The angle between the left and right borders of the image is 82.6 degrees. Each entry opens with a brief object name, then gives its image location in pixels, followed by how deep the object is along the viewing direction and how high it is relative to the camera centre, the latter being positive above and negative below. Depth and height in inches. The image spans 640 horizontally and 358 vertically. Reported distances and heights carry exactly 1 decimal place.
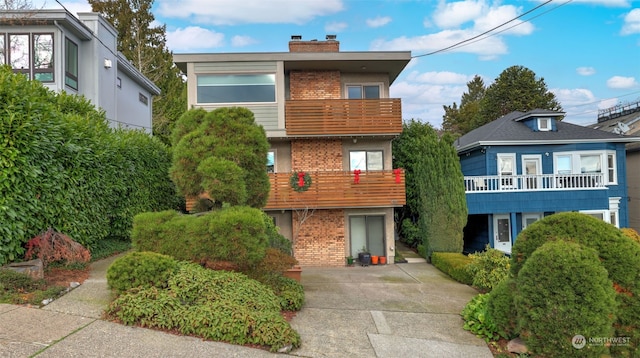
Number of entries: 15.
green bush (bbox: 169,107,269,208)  254.2 +26.8
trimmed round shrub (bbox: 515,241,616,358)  182.1 -61.1
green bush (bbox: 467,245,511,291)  345.4 -82.2
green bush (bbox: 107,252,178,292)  205.8 -44.7
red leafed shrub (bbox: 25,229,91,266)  235.0 -35.3
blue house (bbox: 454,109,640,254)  557.0 +12.5
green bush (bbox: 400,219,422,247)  554.7 -71.7
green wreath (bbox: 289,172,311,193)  461.8 +9.6
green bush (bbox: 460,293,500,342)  223.9 -87.5
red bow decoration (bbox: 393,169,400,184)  472.7 +17.1
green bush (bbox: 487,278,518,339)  214.4 -75.6
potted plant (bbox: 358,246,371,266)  485.1 -93.6
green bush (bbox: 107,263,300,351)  183.9 -63.1
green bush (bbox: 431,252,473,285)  379.3 -89.8
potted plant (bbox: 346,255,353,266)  494.6 -98.5
